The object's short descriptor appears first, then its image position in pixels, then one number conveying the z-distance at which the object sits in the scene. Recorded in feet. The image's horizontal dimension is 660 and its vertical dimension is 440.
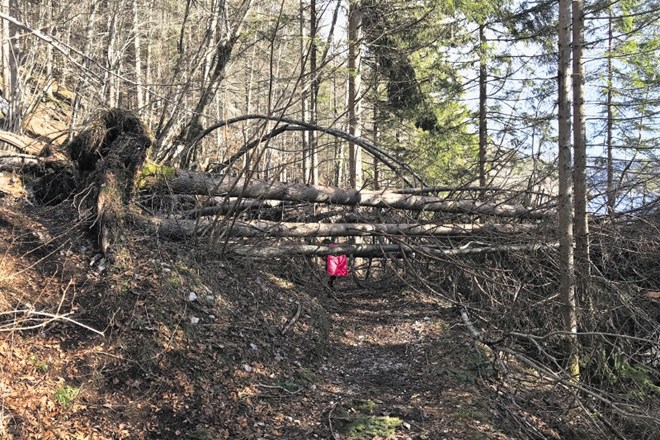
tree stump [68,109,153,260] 15.10
